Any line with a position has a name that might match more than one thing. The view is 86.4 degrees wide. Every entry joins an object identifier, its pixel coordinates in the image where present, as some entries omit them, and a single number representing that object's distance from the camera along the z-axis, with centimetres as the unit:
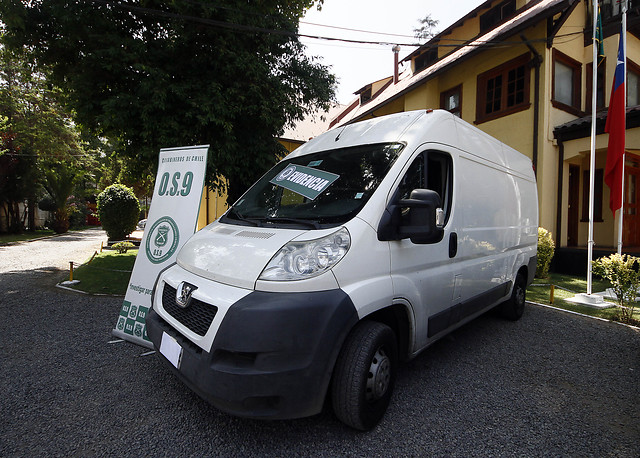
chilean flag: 615
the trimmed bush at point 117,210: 1320
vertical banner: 354
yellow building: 869
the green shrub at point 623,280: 486
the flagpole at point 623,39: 602
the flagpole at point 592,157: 591
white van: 192
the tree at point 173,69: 621
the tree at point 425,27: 2623
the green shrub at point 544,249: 766
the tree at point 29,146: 1714
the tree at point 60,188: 2233
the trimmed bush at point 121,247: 1094
